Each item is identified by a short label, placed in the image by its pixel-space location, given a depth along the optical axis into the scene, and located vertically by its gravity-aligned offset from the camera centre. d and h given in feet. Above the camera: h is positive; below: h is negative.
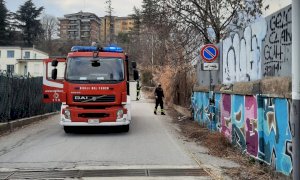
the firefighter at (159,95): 60.90 -2.00
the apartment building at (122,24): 332.56 +59.52
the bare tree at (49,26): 266.05 +46.09
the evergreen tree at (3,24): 220.96 +40.36
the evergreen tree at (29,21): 243.12 +46.04
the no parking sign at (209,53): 37.79 +3.39
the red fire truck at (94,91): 37.15 -0.71
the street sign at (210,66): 37.91 +1.87
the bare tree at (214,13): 52.58 +10.99
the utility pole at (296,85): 13.00 -0.09
